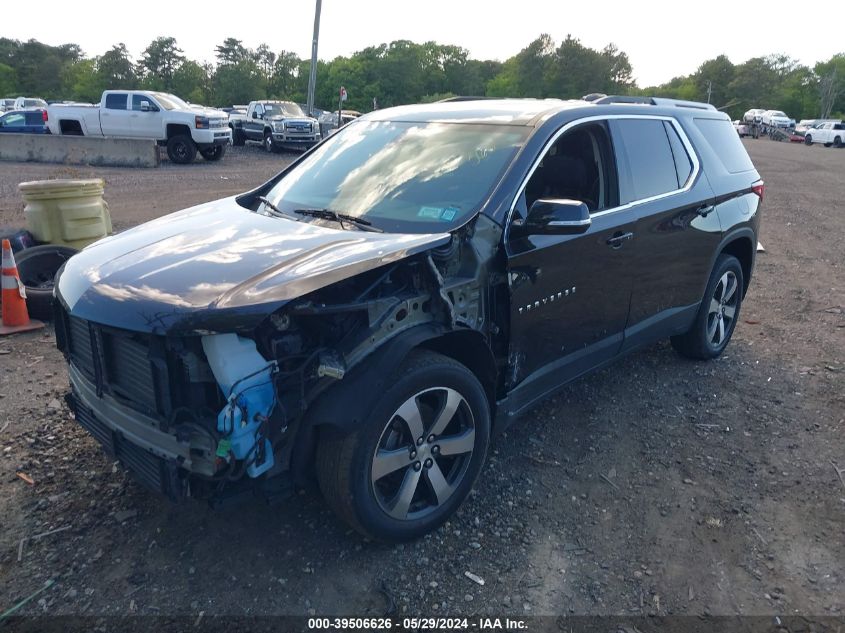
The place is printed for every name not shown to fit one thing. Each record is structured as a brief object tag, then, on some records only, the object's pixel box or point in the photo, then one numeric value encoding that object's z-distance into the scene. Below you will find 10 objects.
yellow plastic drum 6.41
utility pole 29.39
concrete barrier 18.80
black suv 2.61
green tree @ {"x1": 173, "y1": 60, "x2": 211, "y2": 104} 70.75
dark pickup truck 24.28
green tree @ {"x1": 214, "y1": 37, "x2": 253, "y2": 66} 77.25
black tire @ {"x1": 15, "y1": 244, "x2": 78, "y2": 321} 5.68
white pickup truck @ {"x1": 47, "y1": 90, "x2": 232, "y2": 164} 19.81
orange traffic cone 5.41
